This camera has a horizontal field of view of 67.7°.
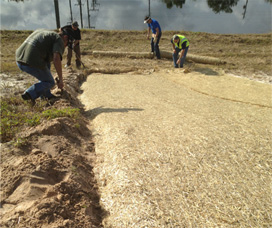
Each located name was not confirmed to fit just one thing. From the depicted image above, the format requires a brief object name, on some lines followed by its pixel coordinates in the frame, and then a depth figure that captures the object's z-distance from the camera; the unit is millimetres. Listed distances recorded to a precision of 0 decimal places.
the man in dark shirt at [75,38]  6514
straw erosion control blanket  1740
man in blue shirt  8735
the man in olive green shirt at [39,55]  3307
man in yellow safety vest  7513
